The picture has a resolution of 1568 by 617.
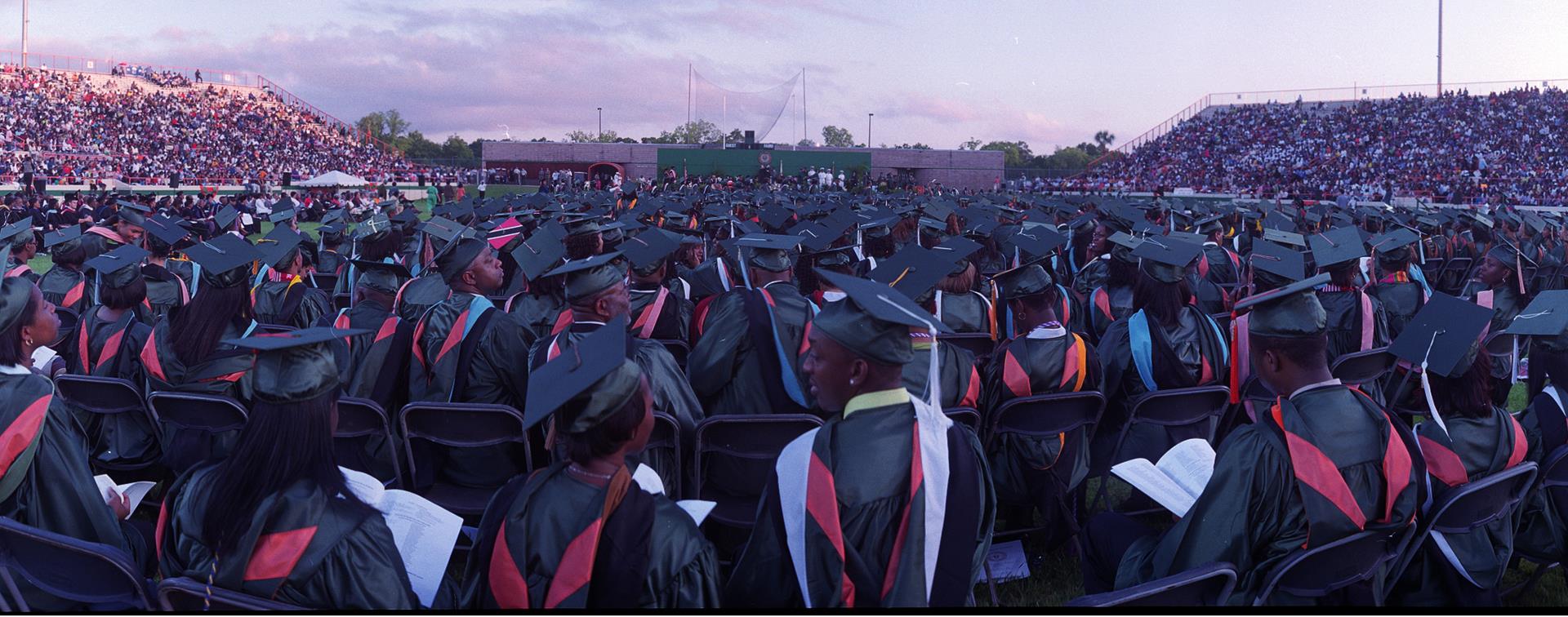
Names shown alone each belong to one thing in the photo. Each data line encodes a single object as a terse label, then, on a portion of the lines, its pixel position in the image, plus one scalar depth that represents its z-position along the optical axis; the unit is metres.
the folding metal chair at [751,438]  3.44
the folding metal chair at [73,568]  2.36
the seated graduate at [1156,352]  4.56
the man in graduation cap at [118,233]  8.55
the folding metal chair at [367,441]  3.86
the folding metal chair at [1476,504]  2.72
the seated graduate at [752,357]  4.06
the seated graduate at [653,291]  5.00
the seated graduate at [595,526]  2.09
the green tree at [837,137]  89.56
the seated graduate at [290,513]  2.19
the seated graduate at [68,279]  6.87
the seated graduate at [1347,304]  5.55
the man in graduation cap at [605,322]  3.56
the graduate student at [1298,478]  2.59
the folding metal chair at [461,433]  3.63
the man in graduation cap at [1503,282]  6.81
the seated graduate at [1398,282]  6.56
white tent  35.94
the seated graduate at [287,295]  6.23
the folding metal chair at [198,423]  3.76
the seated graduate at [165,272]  6.49
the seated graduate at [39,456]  2.77
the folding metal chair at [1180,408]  4.04
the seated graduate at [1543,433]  3.44
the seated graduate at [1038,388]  4.27
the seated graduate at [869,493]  2.16
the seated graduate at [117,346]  4.65
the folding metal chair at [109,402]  4.18
